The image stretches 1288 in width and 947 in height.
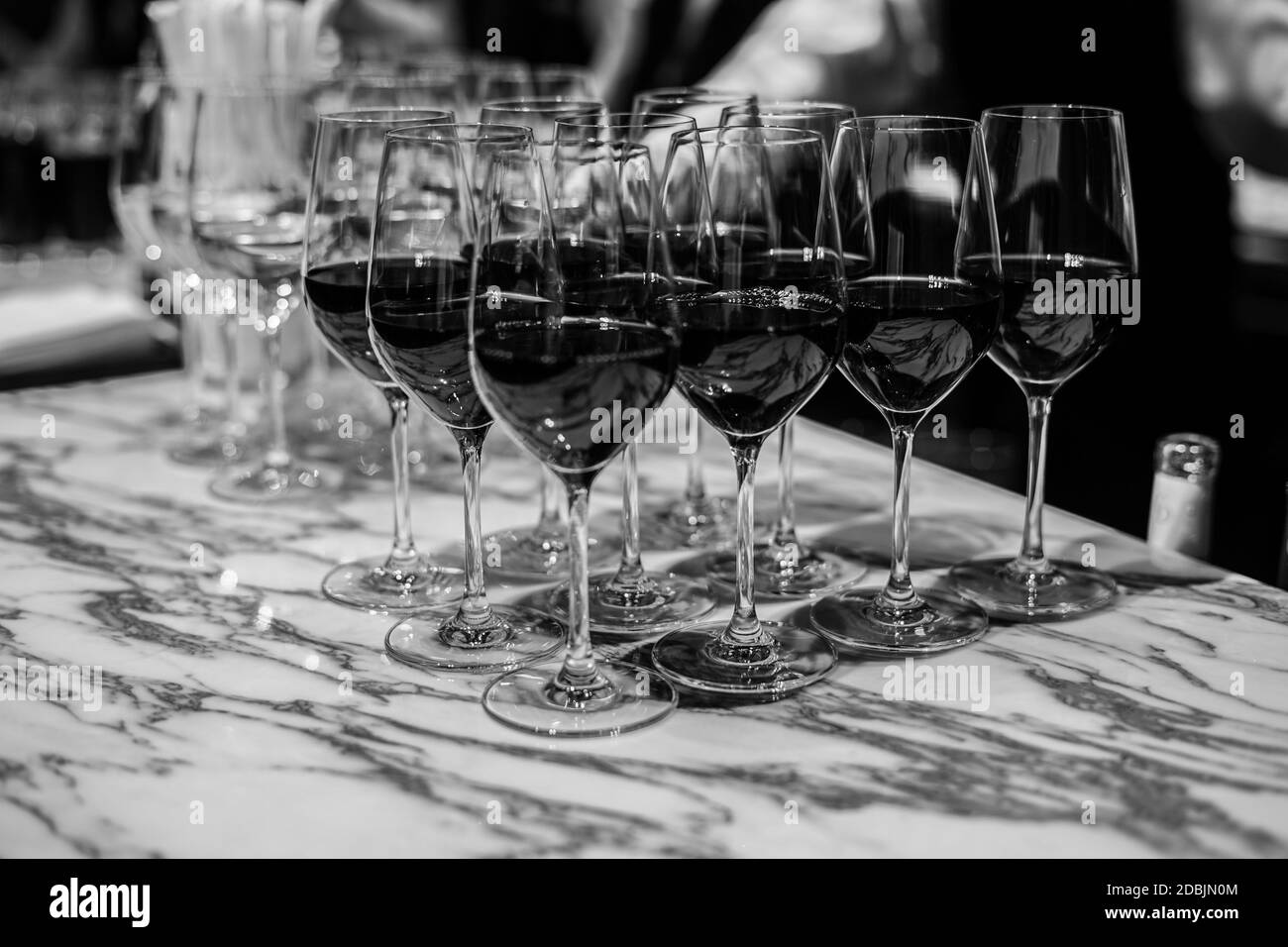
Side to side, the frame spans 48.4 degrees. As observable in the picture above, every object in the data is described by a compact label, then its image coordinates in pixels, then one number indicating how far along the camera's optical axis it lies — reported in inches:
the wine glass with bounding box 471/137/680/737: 31.5
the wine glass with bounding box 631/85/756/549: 47.6
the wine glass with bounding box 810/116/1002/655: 36.9
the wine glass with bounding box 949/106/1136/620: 39.0
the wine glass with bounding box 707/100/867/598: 41.8
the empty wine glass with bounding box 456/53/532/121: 62.6
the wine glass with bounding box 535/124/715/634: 32.2
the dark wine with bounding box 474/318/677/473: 31.4
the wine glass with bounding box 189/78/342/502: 51.3
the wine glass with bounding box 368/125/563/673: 36.1
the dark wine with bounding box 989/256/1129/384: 39.3
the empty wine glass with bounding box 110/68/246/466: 53.4
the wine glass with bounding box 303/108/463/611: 40.8
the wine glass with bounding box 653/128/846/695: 34.3
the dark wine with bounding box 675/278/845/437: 34.1
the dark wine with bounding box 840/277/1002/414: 37.0
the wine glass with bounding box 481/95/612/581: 44.3
